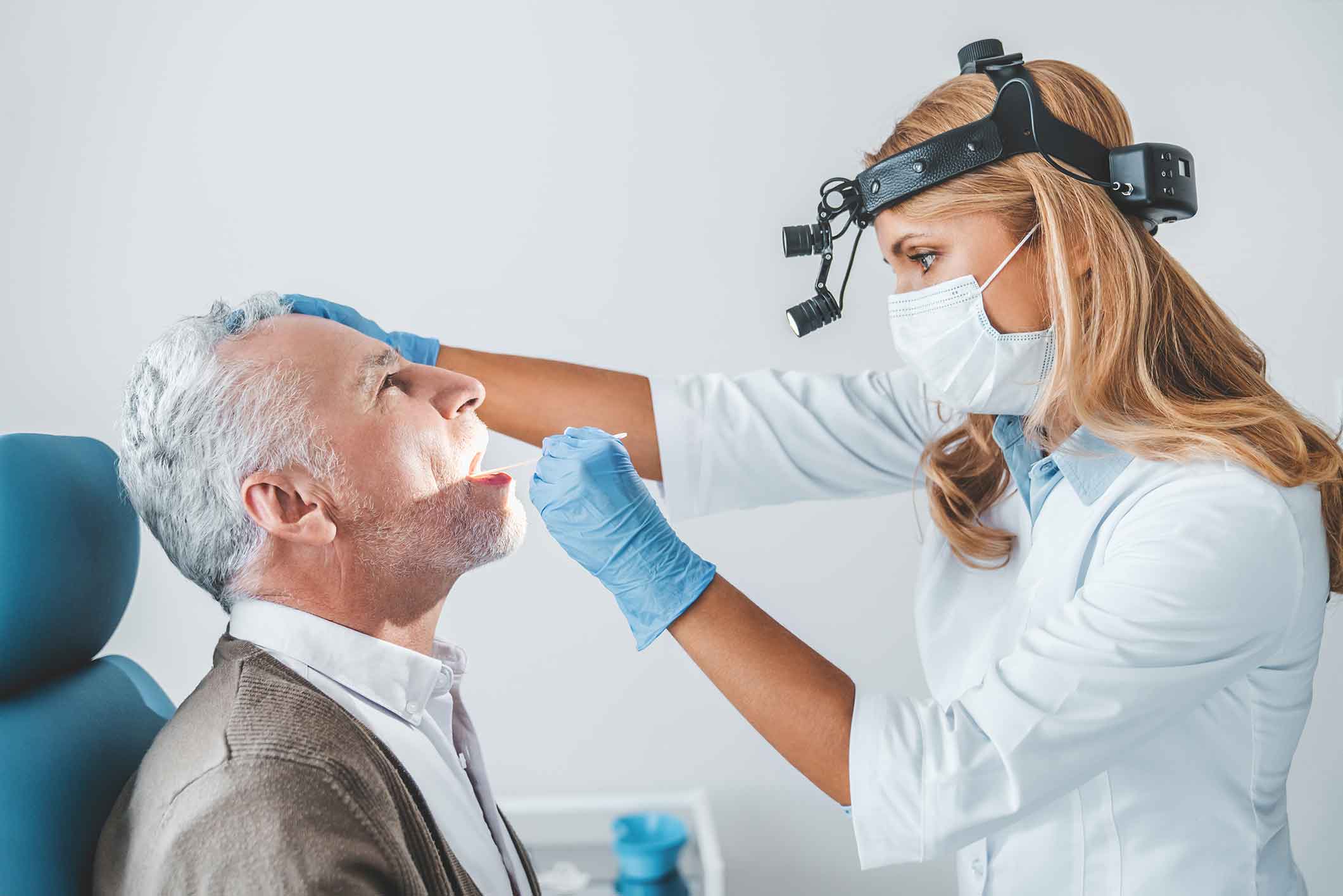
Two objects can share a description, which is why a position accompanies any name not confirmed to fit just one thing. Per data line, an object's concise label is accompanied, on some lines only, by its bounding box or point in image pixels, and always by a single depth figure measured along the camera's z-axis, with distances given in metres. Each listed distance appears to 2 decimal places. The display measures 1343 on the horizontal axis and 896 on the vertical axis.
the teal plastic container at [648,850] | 1.86
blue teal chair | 0.97
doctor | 1.00
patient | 0.96
